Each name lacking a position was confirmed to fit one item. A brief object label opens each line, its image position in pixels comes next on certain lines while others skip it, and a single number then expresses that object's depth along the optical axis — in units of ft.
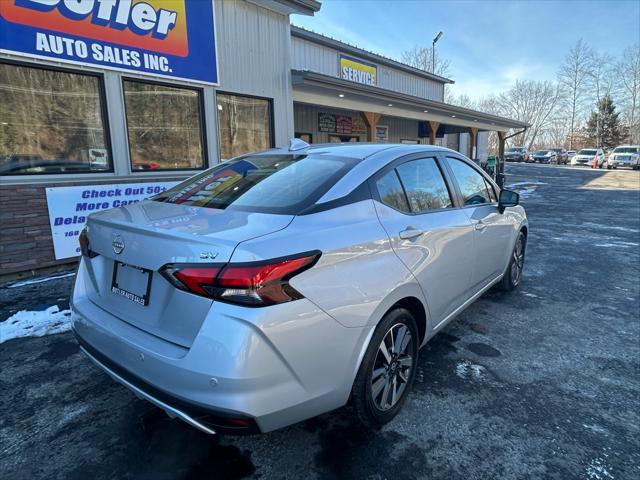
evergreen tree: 181.16
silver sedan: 5.26
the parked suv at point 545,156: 147.02
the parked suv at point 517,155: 155.22
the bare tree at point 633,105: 188.75
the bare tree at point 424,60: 143.74
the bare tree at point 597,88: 195.00
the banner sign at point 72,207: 17.93
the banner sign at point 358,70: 46.19
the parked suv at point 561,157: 147.23
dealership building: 17.08
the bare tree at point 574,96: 199.20
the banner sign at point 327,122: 44.62
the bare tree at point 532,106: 223.71
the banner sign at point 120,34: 16.62
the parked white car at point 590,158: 118.01
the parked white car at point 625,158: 106.42
